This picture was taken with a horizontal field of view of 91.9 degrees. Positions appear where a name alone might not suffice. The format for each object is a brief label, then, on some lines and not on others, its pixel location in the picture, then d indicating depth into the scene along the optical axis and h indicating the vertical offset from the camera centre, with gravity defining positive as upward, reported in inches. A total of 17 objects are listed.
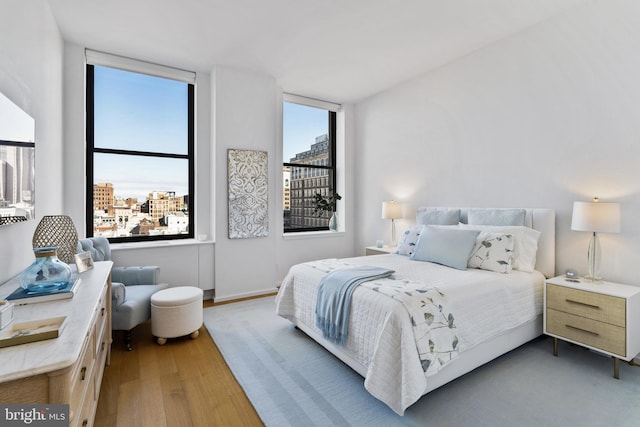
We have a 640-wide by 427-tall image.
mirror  60.6 +10.5
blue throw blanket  86.4 -25.6
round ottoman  104.3 -35.3
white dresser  33.9 -16.9
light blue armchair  100.2 -28.7
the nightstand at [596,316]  84.3 -30.8
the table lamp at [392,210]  165.2 +0.1
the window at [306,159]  192.2 +33.3
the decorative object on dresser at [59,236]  76.1 -6.3
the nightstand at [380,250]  156.3 -20.4
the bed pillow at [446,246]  109.7 -13.5
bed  70.5 -27.4
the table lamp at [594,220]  91.6 -3.1
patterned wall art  154.4 +8.7
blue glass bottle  54.9 -11.5
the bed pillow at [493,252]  104.6 -14.8
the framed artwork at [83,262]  75.4 -12.6
